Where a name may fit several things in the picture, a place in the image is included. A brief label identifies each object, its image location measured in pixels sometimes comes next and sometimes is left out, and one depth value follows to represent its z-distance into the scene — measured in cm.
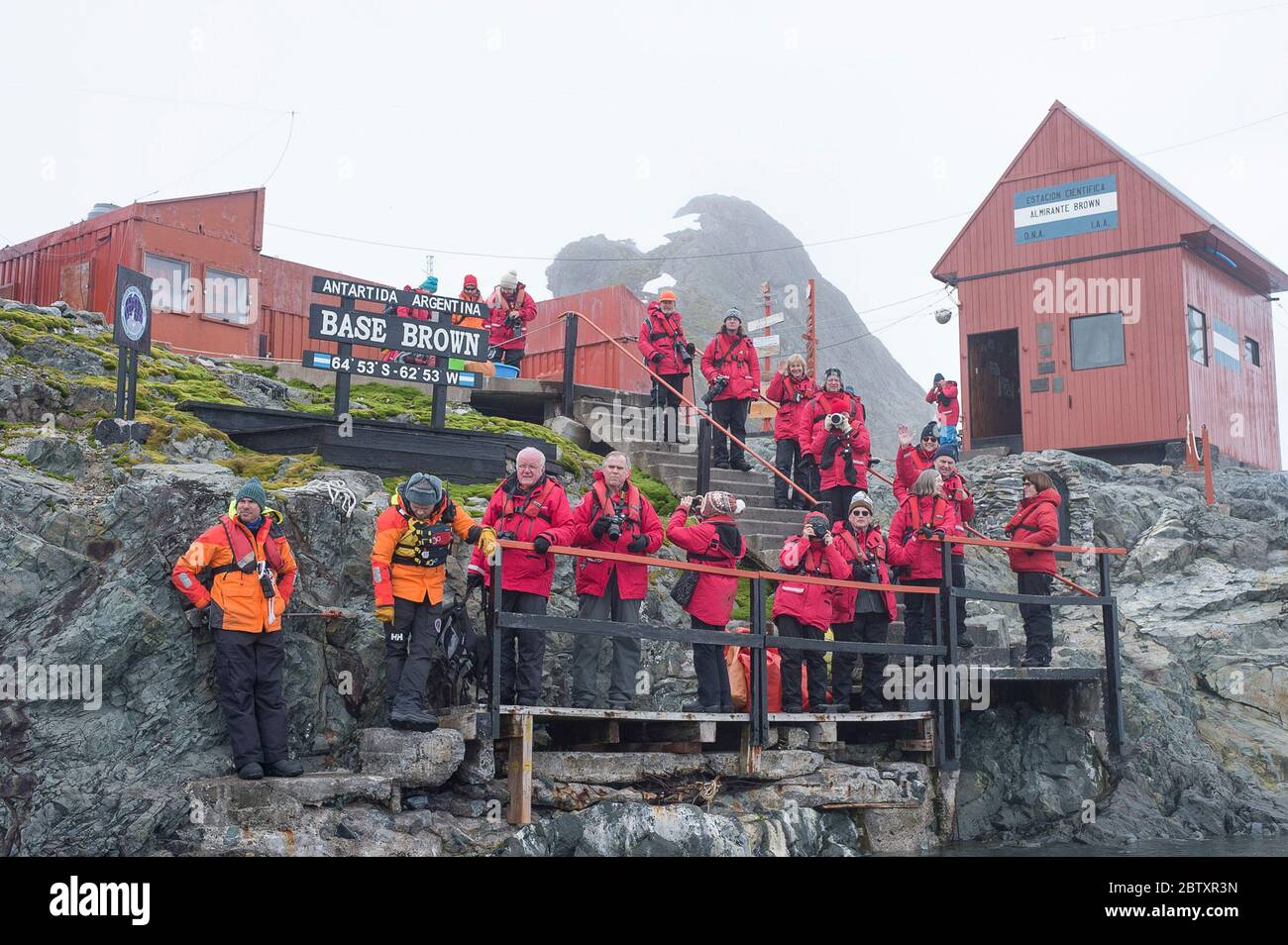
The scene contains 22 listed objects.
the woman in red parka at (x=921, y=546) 1116
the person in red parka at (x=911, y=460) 1362
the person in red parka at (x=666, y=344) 1492
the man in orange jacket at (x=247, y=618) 779
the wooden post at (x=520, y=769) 799
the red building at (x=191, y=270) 1784
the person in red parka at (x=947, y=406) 1942
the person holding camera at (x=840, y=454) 1268
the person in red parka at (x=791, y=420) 1353
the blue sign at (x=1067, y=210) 2294
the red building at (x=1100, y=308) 2217
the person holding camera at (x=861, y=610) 1058
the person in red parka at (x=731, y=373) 1412
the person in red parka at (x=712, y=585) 938
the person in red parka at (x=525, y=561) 849
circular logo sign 1020
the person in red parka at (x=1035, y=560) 1134
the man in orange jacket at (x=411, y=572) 822
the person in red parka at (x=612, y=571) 891
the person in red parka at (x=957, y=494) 1173
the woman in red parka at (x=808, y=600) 1007
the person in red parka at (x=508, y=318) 1575
